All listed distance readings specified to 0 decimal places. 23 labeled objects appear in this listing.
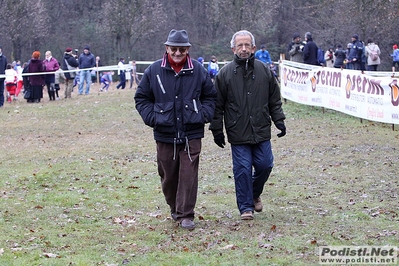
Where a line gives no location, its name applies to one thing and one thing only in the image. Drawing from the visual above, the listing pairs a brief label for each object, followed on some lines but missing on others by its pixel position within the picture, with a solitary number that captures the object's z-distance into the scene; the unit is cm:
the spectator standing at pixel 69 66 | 2578
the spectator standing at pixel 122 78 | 3258
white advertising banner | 1538
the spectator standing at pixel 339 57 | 2842
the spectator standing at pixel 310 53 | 2225
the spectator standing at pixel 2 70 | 2402
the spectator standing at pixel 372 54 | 2775
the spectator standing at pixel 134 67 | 3097
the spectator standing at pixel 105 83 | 3350
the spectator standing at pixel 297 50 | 2333
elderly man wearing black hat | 714
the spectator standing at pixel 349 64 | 2736
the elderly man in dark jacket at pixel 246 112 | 737
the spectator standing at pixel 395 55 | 3419
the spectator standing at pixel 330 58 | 3219
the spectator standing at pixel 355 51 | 2688
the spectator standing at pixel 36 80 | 2501
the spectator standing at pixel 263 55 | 2627
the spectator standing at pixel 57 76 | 2526
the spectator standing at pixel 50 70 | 2543
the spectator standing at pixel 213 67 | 3158
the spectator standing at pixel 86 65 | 2707
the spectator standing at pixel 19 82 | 2656
